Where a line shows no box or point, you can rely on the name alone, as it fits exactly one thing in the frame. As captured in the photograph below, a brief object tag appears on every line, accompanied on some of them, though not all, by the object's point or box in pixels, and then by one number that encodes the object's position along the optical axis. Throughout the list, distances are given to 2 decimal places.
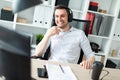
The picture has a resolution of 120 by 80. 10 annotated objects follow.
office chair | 2.40
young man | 2.16
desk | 1.62
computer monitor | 0.92
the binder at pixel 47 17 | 3.16
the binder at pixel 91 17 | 3.28
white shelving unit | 3.17
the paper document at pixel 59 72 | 1.48
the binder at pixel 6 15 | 3.08
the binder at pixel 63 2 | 3.16
